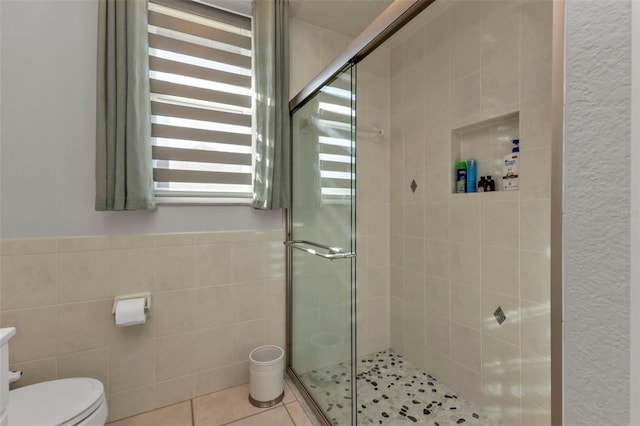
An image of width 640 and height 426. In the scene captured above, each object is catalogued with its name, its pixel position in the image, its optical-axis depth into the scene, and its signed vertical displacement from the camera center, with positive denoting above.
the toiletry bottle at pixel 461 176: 1.74 +0.21
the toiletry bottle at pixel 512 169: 1.46 +0.22
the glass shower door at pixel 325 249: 1.24 -0.19
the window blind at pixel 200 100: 1.54 +0.63
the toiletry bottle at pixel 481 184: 1.64 +0.16
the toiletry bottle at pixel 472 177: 1.70 +0.20
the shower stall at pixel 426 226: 1.31 -0.09
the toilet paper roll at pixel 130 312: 1.34 -0.48
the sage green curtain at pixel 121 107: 1.34 +0.50
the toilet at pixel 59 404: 0.98 -0.71
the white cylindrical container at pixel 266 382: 1.52 -0.92
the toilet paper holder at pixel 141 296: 1.42 -0.44
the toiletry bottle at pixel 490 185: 1.59 +0.14
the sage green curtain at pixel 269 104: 1.66 +0.63
